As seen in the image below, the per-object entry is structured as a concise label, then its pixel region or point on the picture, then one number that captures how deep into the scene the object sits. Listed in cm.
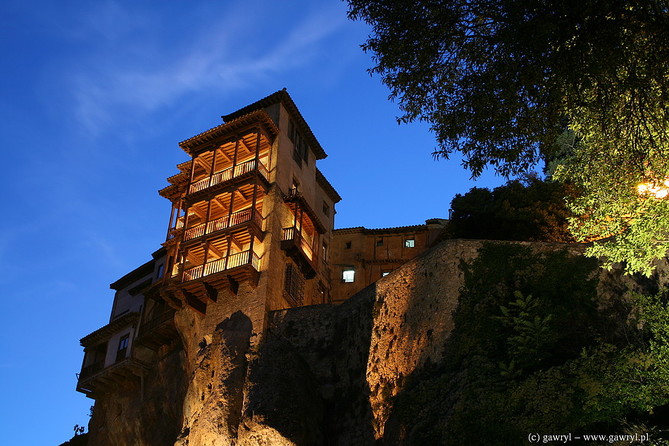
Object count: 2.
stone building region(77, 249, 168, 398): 3841
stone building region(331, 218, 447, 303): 4534
